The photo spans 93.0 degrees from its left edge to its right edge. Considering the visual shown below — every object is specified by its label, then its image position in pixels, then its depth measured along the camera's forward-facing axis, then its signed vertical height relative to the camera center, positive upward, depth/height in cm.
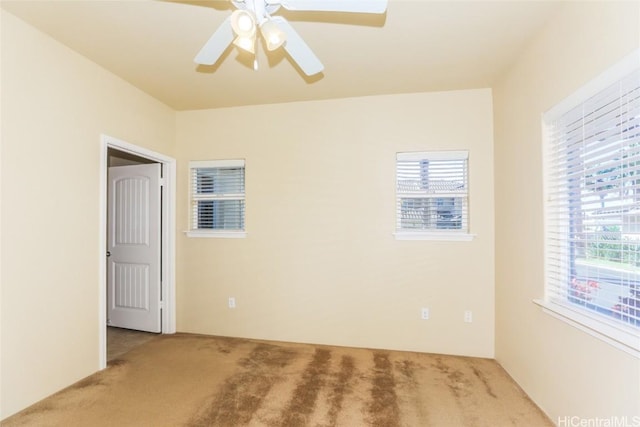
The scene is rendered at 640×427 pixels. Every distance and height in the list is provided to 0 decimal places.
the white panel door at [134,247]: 354 -33
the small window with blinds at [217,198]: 354 +25
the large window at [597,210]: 141 +4
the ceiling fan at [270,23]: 137 +97
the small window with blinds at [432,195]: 305 +23
